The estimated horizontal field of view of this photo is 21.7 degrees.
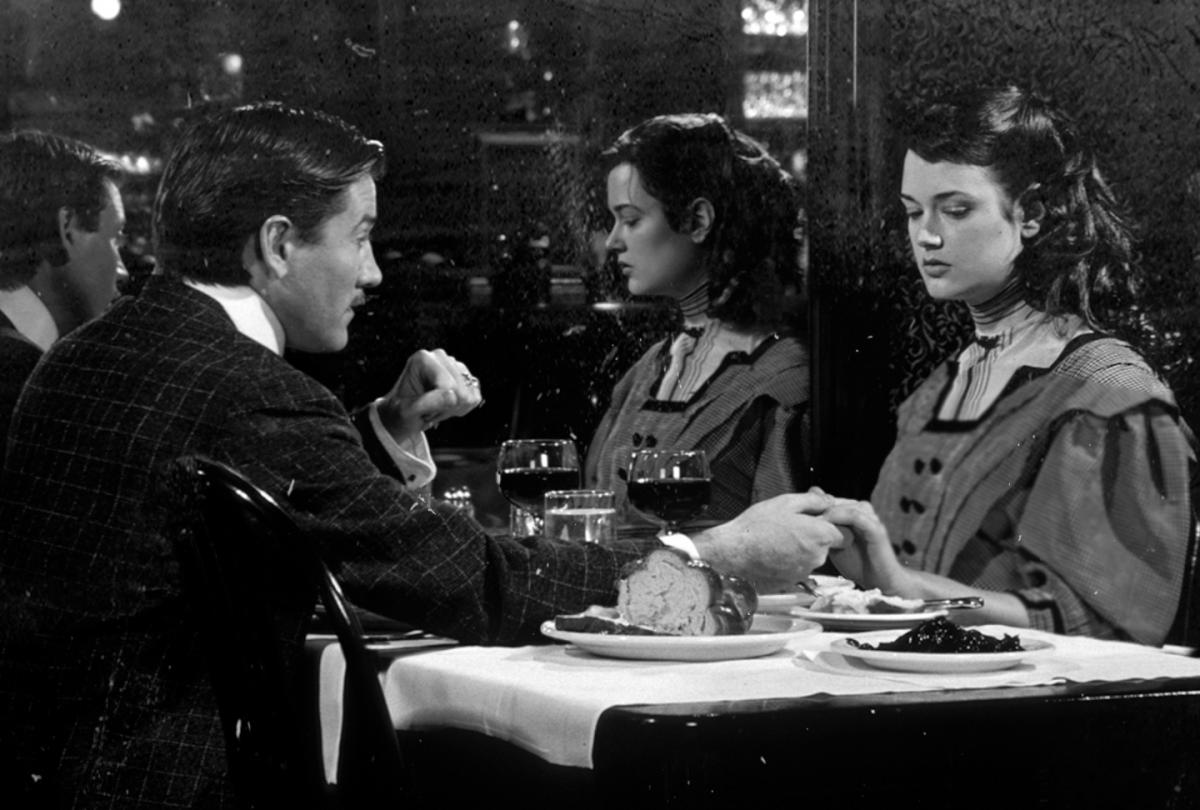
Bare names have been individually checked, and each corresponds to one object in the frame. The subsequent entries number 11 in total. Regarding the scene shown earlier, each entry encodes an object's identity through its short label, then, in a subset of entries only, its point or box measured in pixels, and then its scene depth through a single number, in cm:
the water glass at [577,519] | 481
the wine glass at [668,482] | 460
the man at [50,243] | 571
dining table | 299
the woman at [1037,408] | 529
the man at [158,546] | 350
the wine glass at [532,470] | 499
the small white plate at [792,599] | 459
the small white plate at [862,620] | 420
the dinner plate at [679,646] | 359
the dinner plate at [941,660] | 337
